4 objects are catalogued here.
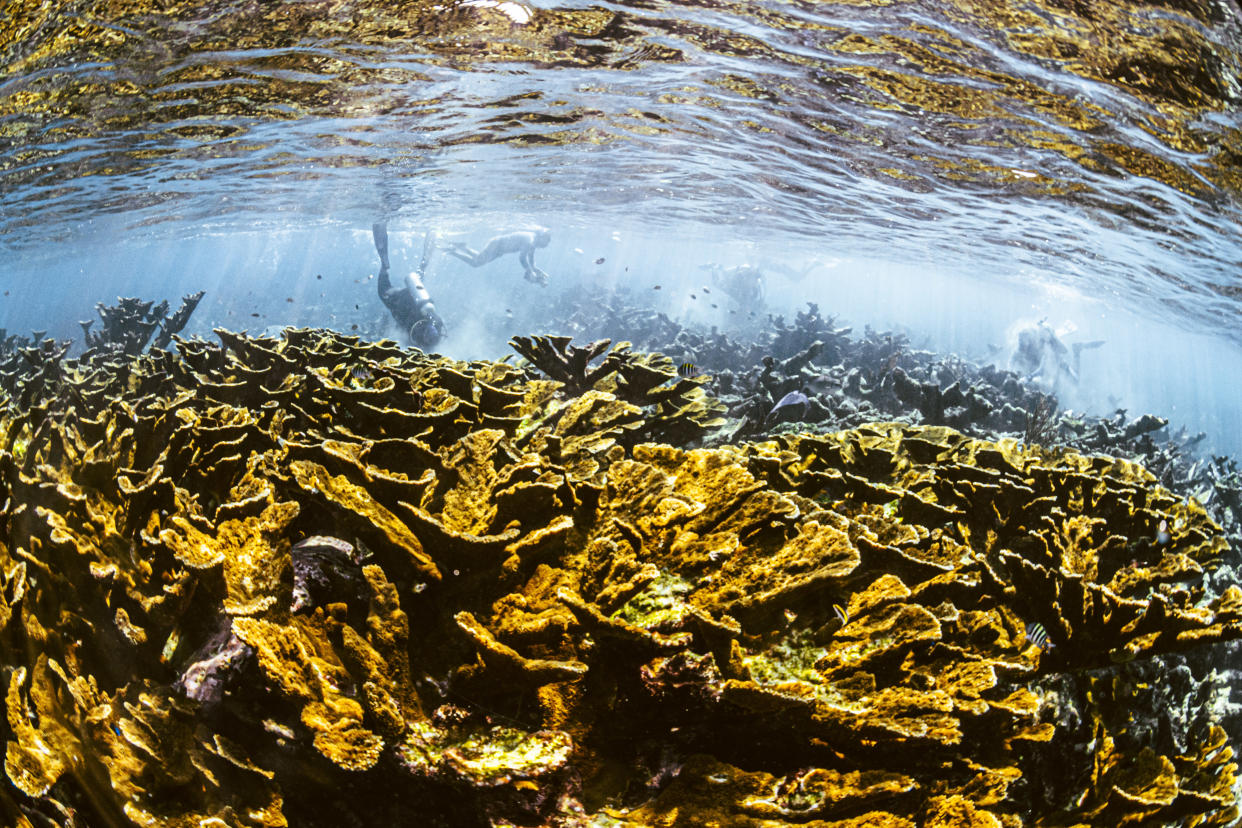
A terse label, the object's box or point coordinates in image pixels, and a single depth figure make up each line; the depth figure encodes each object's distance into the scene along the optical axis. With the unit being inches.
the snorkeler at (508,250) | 978.1
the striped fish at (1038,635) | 110.6
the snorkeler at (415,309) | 756.6
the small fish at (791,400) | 280.1
